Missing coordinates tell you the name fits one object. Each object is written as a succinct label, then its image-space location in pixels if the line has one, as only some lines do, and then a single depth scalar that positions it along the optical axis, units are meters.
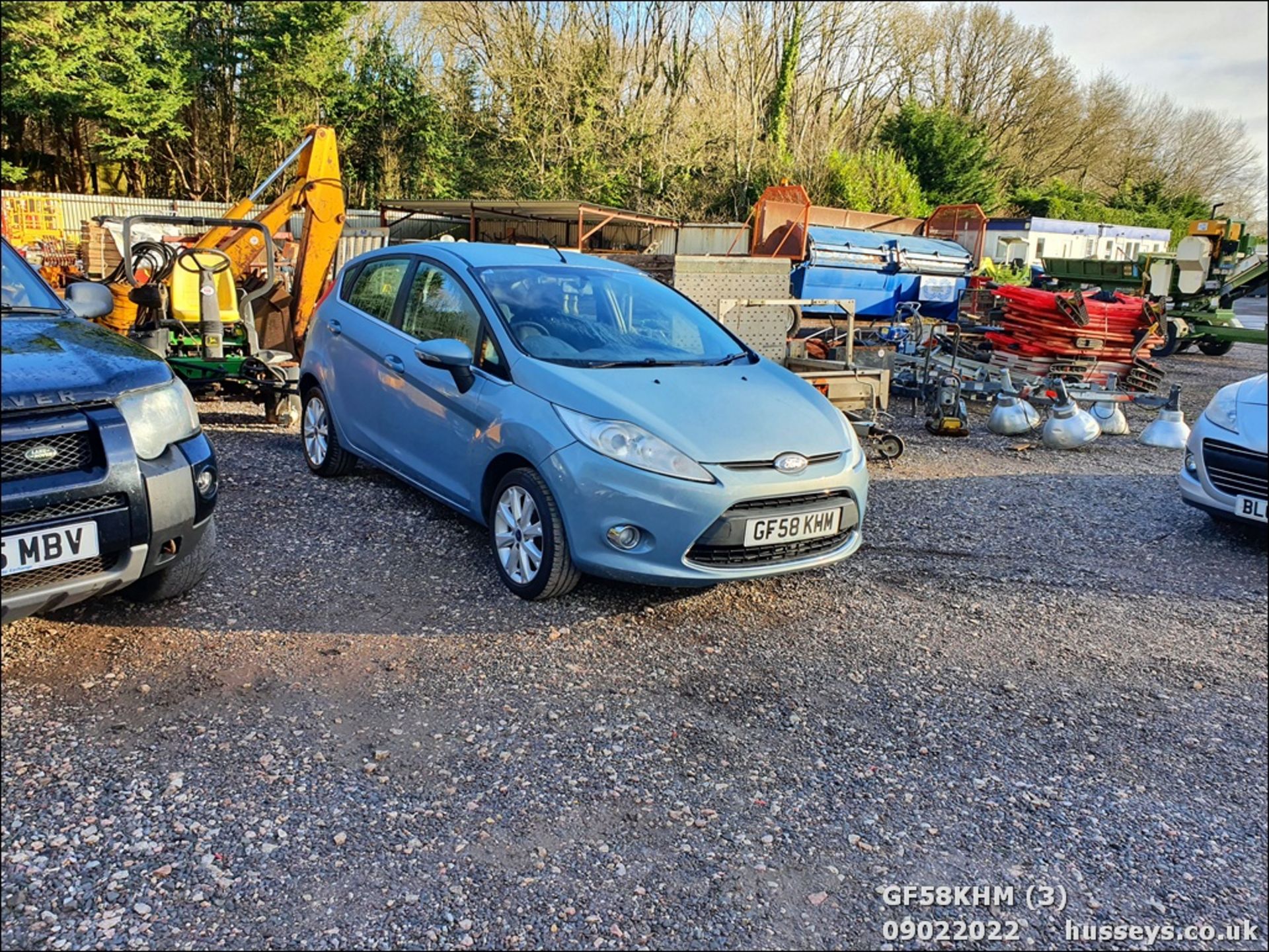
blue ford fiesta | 3.94
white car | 5.10
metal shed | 16.75
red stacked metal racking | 10.59
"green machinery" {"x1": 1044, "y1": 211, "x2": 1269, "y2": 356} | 15.49
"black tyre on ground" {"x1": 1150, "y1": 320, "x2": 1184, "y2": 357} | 15.70
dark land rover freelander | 2.97
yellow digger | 8.03
